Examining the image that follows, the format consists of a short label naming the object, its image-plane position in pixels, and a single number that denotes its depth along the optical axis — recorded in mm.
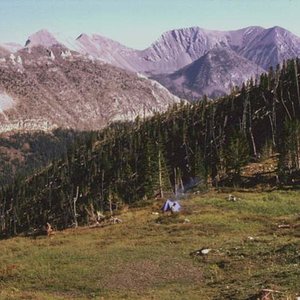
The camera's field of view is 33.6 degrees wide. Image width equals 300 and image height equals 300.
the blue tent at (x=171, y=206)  87625
